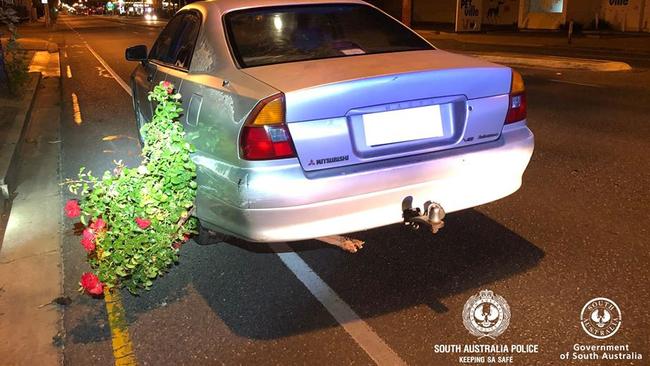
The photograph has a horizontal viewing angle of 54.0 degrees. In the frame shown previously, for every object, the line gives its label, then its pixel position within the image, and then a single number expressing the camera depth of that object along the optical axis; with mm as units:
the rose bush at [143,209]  3613
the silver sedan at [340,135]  3262
